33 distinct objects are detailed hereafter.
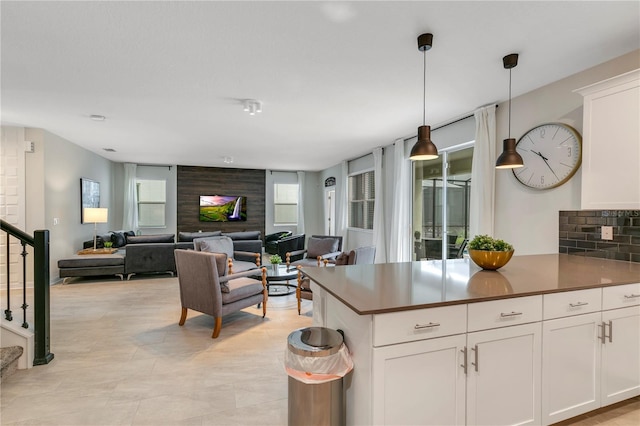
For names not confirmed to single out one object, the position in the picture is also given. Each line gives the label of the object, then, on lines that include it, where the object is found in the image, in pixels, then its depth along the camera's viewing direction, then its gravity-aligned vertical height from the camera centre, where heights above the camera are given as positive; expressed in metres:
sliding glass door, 4.51 +0.09
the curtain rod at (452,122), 4.12 +1.23
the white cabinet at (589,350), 1.81 -0.84
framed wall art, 6.21 +0.28
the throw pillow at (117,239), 6.56 -0.66
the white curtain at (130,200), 8.23 +0.20
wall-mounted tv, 9.06 +0.01
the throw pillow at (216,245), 4.96 -0.59
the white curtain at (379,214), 6.09 -0.09
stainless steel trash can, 1.60 -0.86
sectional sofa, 5.47 -0.90
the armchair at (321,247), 5.68 -0.69
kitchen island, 1.49 -0.69
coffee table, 4.45 -0.97
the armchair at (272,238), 8.95 -0.86
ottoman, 5.41 -1.01
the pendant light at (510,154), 2.57 +0.46
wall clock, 2.89 +0.54
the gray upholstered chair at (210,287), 3.30 -0.87
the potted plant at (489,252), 2.21 -0.30
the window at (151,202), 8.58 +0.16
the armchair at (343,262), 3.99 -0.67
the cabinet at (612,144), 2.28 +0.51
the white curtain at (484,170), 3.64 +0.46
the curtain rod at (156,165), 8.56 +1.17
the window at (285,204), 9.80 +0.15
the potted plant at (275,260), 4.80 -0.78
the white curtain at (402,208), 5.46 +0.03
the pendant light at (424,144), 2.30 +0.50
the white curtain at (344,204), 7.91 +0.13
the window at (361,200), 7.11 +0.23
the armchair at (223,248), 4.95 -0.63
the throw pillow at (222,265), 3.38 -0.61
